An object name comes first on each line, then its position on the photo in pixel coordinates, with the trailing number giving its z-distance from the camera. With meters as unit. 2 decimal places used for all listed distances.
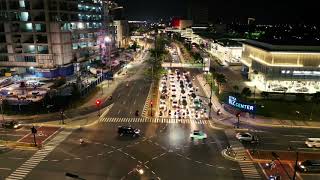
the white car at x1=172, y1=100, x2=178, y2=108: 86.57
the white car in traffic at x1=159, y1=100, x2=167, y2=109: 85.54
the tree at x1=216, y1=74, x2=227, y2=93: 103.00
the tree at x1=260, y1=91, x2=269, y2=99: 90.00
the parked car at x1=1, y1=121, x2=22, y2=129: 70.25
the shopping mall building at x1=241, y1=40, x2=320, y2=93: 97.69
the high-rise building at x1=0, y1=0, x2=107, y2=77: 119.38
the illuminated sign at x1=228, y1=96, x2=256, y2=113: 74.68
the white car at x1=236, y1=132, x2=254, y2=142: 62.30
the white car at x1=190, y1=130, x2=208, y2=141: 63.88
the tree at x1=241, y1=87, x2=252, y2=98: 89.06
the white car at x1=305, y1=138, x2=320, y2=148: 60.28
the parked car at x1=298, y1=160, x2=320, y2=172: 50.53
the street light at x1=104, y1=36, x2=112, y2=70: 146.24
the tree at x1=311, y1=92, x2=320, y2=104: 83.31
